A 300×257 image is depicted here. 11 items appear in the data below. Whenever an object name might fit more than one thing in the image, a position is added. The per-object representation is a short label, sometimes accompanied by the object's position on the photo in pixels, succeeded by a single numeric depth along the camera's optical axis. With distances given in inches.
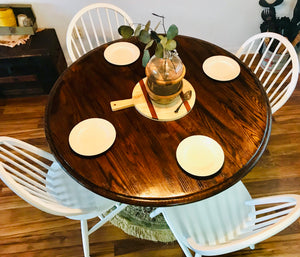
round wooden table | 40.3
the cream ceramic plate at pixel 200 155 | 41.2
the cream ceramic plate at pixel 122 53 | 56.8
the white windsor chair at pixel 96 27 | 84.9
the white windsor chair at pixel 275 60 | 55.8
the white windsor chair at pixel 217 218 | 44.4
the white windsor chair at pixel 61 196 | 39.5
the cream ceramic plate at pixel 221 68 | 54.1
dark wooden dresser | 78.1
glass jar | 44.9
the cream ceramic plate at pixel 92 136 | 43.4
